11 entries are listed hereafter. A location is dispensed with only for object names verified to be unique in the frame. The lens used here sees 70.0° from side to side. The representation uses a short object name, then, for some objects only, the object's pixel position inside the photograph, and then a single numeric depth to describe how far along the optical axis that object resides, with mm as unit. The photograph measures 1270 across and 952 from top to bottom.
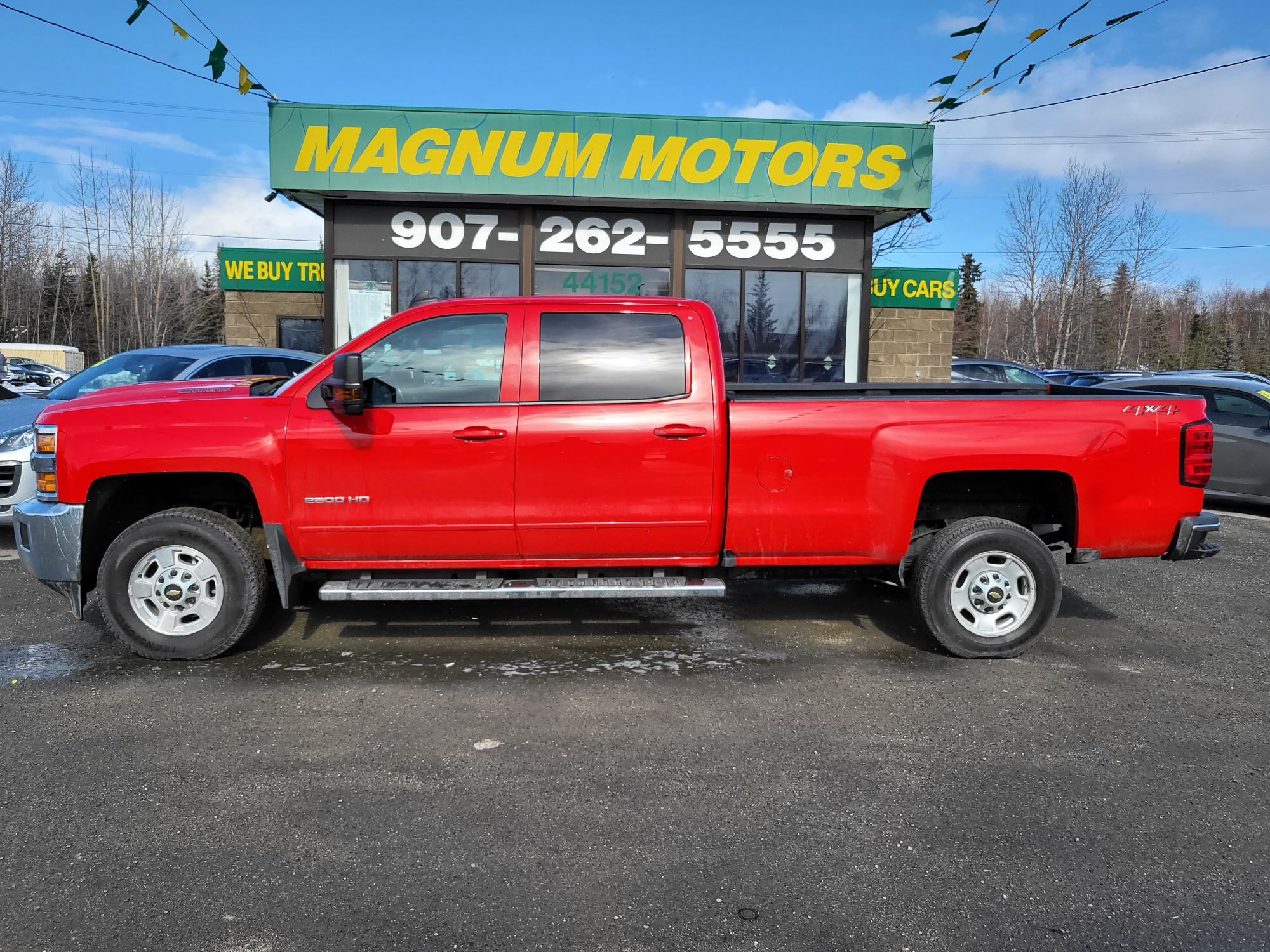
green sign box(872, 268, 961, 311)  17328
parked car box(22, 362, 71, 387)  38188
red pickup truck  4871
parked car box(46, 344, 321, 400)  8859
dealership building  13594
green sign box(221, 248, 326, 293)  18234
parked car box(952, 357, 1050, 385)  18984
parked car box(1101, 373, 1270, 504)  10594
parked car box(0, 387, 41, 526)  7543
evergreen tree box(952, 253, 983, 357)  70438
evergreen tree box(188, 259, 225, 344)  65875
